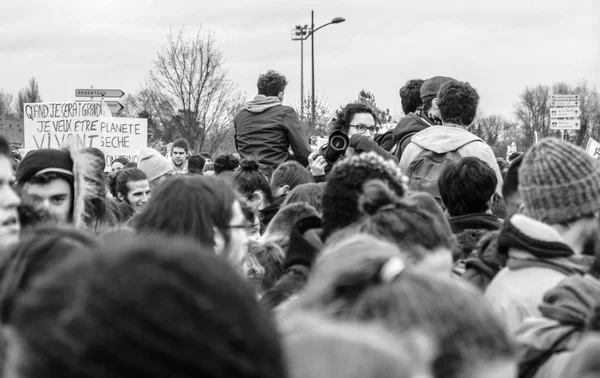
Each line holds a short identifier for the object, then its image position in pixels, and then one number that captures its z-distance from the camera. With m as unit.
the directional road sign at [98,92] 13.26
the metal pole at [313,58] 34.19
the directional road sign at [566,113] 23.41
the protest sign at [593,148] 10.99
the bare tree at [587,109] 69.62
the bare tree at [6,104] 80.40
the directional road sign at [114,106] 14.20
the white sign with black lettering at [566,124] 22.72
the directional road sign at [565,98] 23.69
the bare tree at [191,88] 30.34
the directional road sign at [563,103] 23.83
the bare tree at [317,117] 35.44
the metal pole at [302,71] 37.09
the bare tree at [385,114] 53.29
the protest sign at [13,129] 20.84
